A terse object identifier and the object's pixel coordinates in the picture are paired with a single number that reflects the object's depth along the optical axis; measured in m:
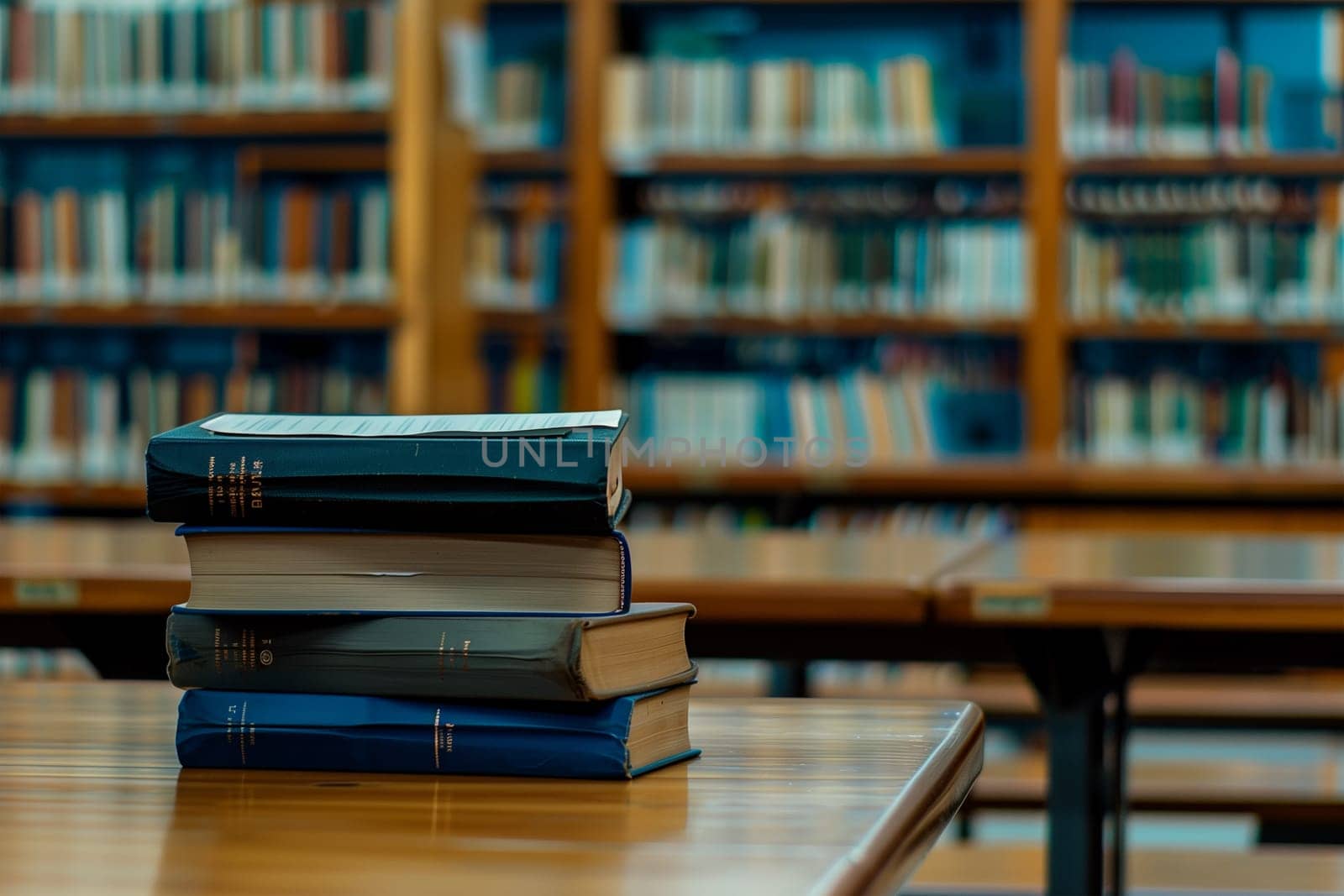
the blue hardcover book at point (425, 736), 1.84
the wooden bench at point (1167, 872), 3.66
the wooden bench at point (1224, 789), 4.07
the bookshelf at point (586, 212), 7.40
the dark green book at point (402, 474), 1.83
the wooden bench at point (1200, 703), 4.85
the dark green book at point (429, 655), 1.83
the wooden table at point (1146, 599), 2.68
